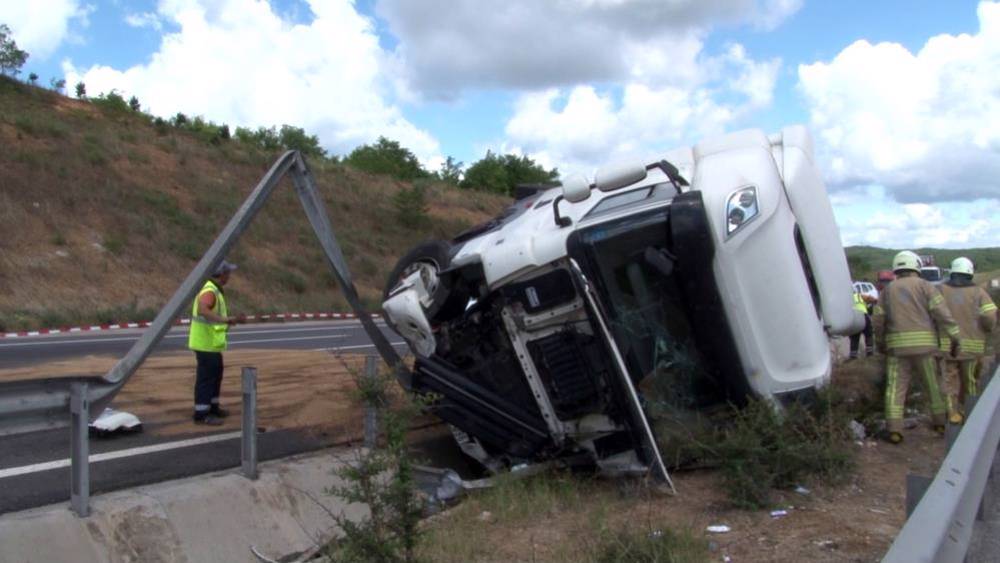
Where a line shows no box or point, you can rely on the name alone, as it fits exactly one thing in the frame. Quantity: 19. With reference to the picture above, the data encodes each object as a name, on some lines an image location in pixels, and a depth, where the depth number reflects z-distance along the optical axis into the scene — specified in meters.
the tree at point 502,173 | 65.19
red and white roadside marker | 18.39
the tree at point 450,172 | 66.56
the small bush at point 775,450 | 5.19
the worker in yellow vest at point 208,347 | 7.06
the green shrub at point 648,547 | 4.13
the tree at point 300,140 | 67.19
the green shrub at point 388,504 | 3.88
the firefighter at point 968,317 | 8.48
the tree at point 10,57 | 45.56
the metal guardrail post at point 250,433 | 5.46
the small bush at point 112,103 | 44.78
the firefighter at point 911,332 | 7.57
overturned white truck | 5.30
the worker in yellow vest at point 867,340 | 12.41
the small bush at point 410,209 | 43.72
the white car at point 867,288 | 21.53
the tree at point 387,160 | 64.94
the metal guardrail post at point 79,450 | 4.35
